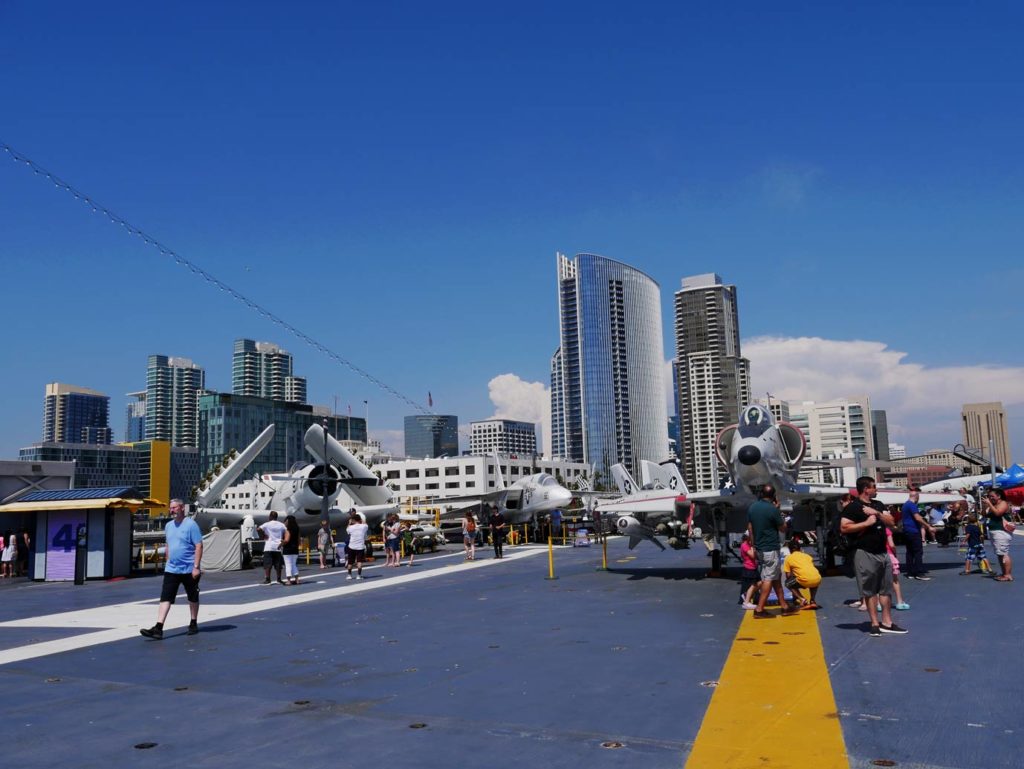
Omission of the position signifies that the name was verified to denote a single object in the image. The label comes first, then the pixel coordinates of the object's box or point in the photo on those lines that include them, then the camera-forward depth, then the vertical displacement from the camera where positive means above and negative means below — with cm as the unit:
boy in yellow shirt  1116 -180
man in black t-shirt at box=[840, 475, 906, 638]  949 -144
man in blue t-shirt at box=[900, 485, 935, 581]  1522 -179
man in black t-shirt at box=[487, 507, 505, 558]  2648 -236
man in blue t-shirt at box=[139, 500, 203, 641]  1127 -125
